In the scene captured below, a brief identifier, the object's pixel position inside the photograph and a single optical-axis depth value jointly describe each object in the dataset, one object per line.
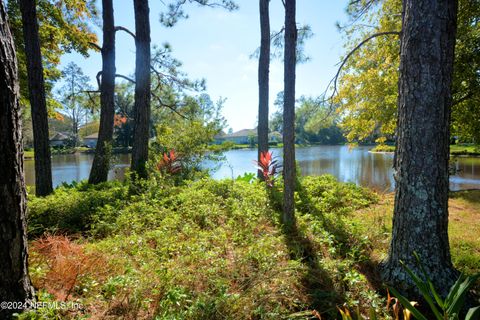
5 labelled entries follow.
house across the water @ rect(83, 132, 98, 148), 46.47
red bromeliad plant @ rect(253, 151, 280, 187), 6.53
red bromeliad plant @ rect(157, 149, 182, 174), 6.91
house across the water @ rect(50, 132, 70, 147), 46.34
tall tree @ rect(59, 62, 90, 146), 36.66
